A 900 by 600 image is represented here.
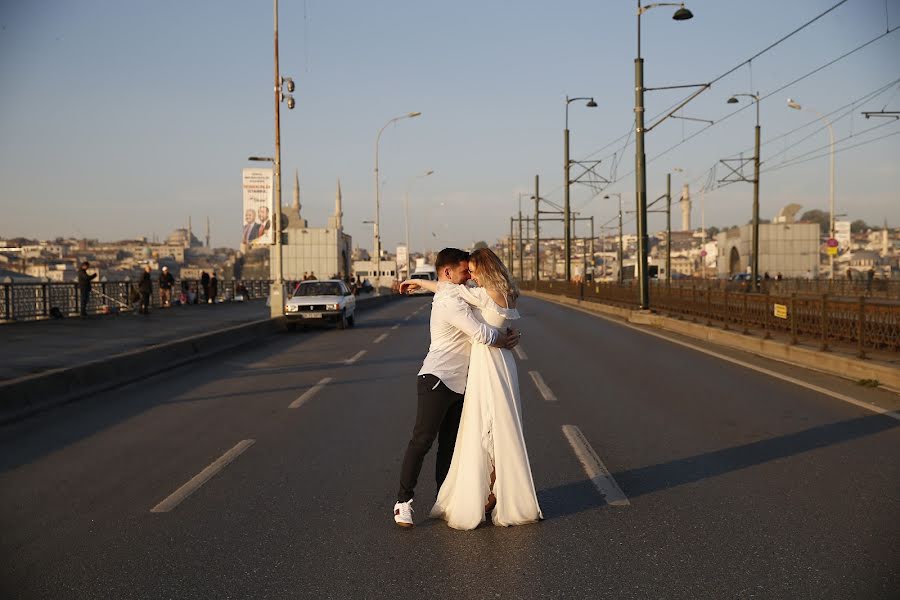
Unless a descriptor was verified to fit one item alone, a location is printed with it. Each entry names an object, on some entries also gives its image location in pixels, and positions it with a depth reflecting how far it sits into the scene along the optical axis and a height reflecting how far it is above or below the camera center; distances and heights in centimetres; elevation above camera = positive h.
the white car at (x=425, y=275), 5519 -2
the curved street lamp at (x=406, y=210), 8128 +650
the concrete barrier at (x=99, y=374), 1030 -152
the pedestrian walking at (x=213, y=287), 4347 -52
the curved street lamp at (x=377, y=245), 5784 +229
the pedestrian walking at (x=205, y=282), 4262 -24
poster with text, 2748 +235
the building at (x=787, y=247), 8800 +247
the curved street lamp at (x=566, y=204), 4802 +402
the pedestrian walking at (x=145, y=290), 3164 -46
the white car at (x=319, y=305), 2509 -89
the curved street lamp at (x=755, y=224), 3712 +214
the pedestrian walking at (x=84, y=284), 2783 -17
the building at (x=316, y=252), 9688 +290
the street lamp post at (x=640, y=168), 2691 +348
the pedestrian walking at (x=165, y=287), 3638 -41
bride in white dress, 506 -97
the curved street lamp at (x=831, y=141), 4039 +711
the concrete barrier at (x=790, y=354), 1183 -158
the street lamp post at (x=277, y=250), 2730 +90
